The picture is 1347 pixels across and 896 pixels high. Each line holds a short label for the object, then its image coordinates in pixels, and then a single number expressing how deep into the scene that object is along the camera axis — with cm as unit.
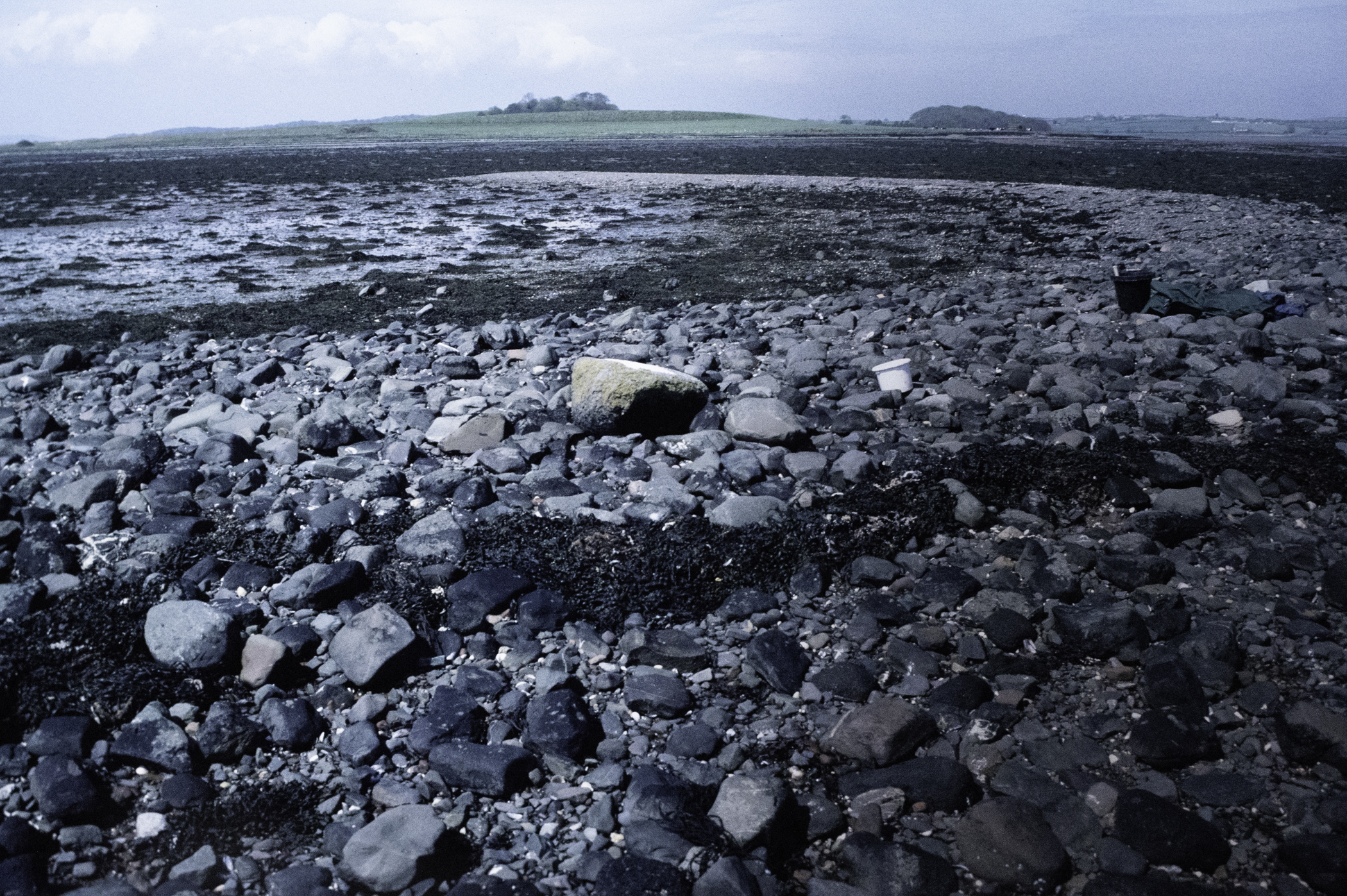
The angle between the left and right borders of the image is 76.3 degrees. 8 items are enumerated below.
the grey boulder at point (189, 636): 358
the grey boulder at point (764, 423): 568
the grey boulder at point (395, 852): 258
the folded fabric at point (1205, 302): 774
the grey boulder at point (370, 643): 350
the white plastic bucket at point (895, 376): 654
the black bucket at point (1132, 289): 803
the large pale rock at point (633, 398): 583
